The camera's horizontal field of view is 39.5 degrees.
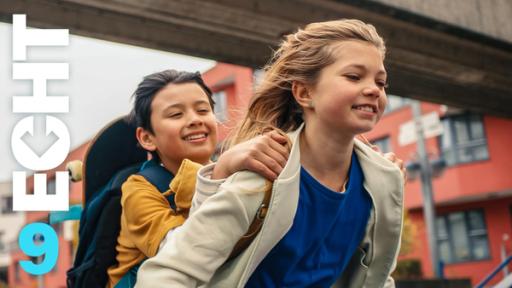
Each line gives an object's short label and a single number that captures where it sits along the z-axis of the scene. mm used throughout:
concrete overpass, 9805
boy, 2123
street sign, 19359
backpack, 2664
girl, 1973
